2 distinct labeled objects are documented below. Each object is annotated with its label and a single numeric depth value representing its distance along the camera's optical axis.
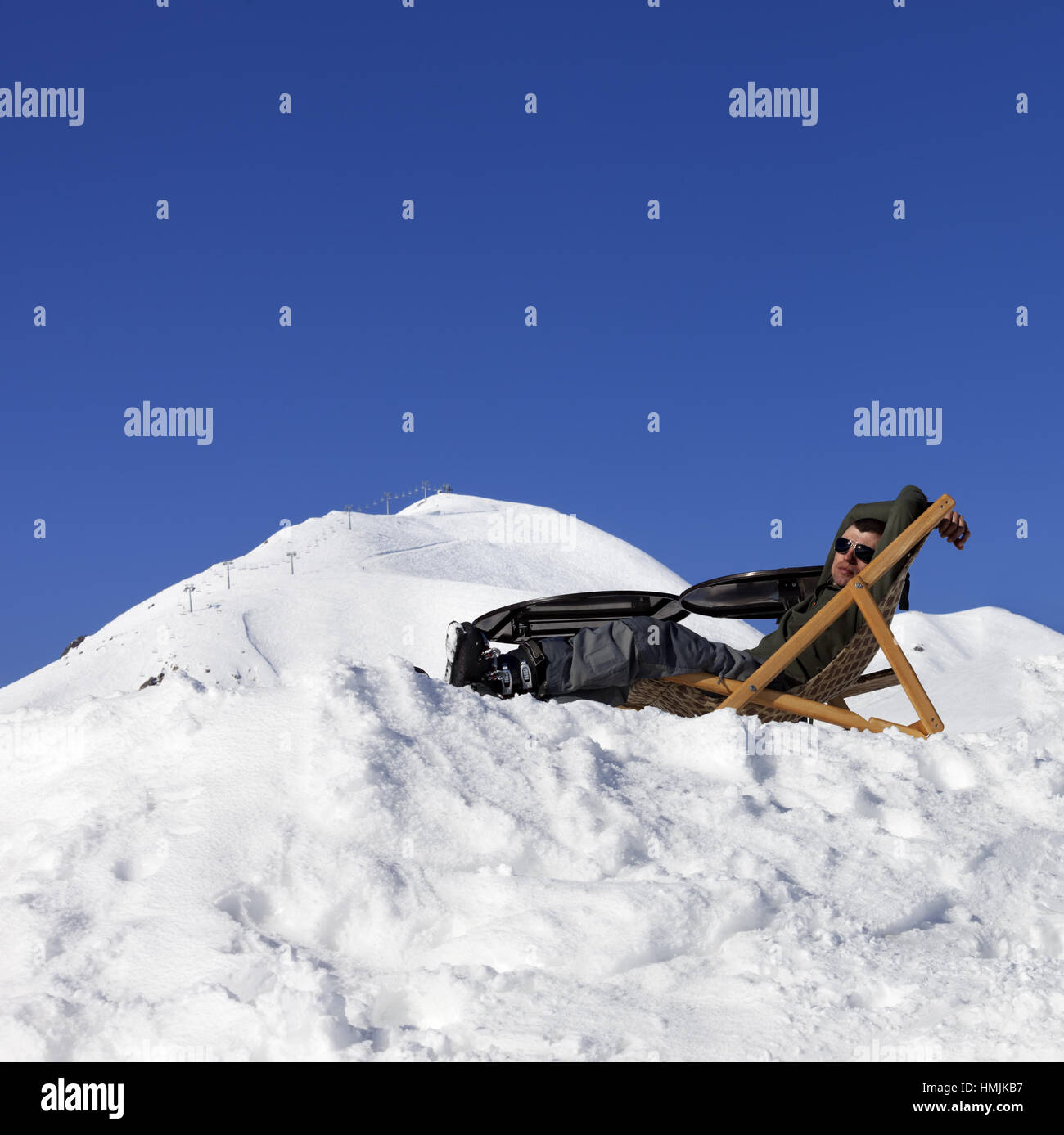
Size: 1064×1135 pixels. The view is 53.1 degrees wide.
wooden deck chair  4.71
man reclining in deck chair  4.87
